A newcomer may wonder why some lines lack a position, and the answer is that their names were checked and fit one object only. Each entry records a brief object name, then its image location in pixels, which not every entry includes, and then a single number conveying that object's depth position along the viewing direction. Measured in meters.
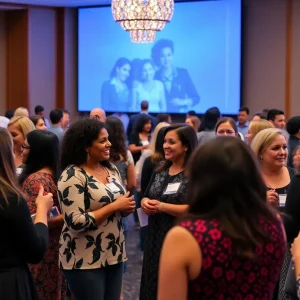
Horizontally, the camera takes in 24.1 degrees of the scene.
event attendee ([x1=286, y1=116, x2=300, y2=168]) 6.73
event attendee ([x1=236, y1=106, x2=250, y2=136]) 10.84
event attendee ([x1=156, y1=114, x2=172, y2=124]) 10.17
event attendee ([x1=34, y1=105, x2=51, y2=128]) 12.11
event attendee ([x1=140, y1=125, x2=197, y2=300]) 4.34
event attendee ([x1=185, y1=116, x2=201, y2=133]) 9.24
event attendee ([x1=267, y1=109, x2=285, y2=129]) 8.67
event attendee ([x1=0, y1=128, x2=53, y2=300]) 2.72
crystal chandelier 8.45
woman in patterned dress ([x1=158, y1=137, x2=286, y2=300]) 1.98
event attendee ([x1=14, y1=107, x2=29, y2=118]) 8.97
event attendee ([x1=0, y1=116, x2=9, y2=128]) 7.30
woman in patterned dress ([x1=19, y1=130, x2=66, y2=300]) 3.93
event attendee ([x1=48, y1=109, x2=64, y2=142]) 8.21
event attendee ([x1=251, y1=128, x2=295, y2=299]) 4.23
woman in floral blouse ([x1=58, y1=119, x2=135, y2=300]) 3.73
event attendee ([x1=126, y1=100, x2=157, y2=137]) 9.94
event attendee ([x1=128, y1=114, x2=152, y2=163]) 8.32
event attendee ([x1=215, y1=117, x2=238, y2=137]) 5.85
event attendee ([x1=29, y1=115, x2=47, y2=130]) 6.94
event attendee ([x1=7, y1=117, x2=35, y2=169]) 5.06
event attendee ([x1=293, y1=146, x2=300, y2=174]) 3.79
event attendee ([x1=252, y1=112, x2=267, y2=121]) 9.03
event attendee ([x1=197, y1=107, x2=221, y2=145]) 7.71
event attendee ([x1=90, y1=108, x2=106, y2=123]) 7.12
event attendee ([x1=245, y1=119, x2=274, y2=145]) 5.69
